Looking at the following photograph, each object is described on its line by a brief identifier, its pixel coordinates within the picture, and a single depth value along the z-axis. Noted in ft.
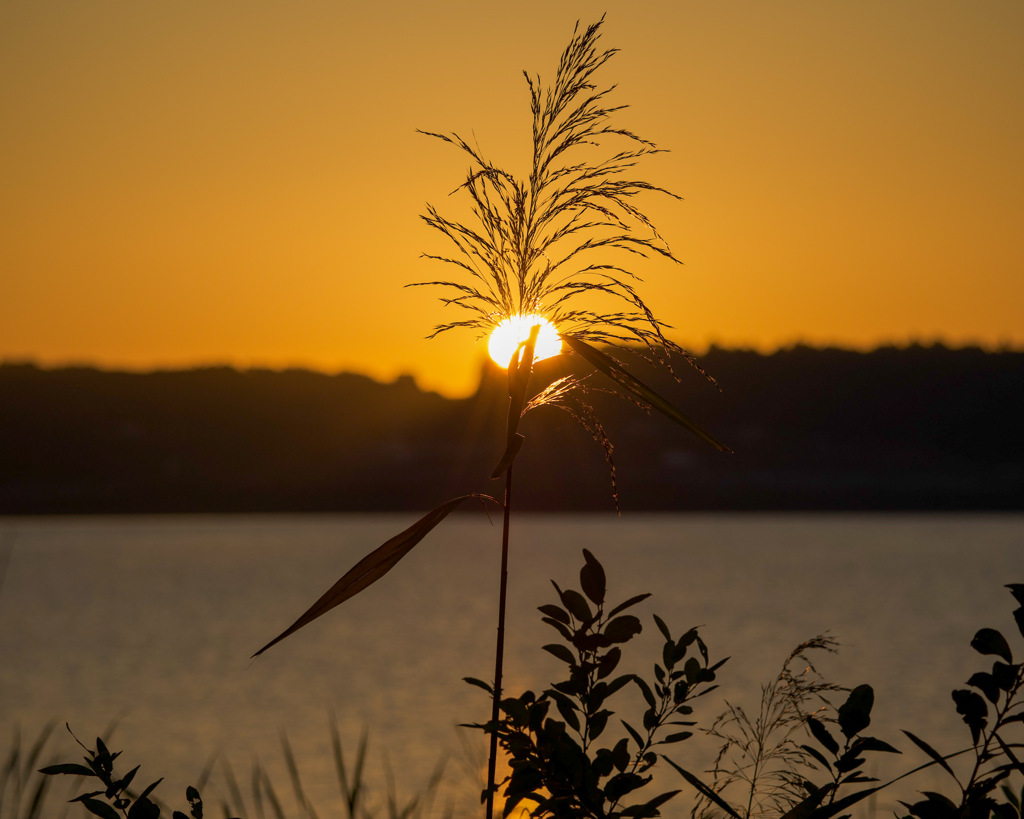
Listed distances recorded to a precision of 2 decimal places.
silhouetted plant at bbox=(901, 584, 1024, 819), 12.55
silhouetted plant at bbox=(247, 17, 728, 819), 12.36
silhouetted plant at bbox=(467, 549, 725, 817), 12.85
